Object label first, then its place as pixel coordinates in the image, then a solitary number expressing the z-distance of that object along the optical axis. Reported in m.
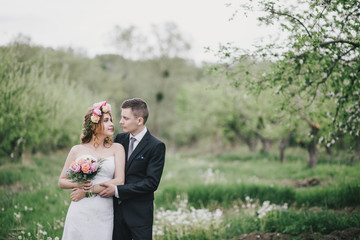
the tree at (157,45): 39.16
